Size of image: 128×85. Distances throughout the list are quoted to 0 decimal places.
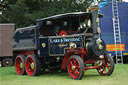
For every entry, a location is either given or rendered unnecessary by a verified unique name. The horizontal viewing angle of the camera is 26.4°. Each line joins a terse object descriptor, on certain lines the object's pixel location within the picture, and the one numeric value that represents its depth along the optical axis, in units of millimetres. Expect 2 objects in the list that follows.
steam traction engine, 8969
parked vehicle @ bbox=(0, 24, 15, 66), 17250
